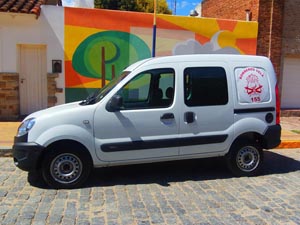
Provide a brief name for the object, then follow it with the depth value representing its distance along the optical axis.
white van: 5.64
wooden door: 11.54
